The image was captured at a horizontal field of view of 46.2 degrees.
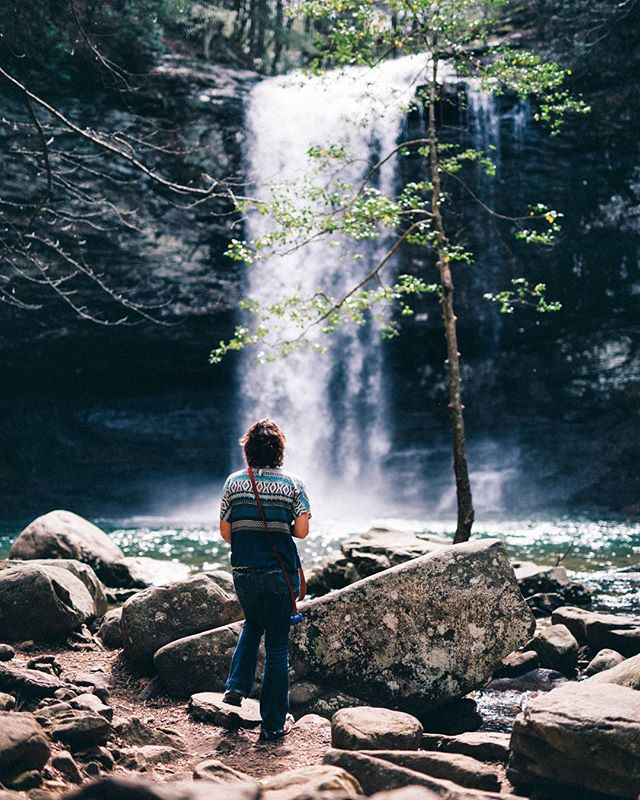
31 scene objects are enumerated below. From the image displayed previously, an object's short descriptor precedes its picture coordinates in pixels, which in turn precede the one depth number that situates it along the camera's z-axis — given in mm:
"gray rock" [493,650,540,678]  6332
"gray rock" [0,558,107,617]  7570
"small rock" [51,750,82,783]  3434
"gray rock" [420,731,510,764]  4195
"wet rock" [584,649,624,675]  6172
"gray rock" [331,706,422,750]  4098
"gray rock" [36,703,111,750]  3779
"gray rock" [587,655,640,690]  4785
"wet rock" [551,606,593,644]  7109
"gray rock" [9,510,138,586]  9492
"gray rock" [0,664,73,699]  4496
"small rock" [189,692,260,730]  4590
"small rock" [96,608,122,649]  6445
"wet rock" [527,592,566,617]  8680
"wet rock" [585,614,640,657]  6492
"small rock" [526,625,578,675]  6438
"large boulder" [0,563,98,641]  6090
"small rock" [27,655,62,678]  5309
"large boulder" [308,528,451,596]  9227
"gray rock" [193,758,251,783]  3379
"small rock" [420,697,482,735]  5141
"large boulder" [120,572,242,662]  5758
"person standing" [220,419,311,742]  4461
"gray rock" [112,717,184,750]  4211
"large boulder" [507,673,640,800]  3521
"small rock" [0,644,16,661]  5234
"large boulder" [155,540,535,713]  5121
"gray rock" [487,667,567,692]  6016
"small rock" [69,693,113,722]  4293
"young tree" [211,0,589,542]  9445
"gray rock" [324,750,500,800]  3395
